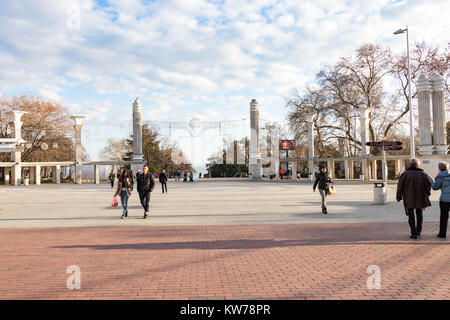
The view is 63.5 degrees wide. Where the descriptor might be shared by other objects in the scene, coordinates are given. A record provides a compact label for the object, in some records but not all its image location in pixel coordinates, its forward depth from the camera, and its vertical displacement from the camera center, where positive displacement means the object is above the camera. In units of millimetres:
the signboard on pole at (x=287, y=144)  46050 +2842
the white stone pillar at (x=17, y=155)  40375 +1909
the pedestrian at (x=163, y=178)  23589 -603
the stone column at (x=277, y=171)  45531 -590
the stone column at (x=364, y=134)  37750 +3315
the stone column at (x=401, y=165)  35406 -90
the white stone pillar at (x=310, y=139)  41709 +3071
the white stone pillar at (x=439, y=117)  30641 +3992
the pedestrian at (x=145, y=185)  12438 -546
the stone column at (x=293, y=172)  43969 -698
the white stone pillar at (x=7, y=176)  46053 -589
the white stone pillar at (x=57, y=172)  44153 -193
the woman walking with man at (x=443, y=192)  8133 -644
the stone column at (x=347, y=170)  40594 -539
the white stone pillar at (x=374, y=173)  39900 -960
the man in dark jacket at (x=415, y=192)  8219 -657
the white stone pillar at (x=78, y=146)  42812 +2935
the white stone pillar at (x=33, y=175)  47397 -471
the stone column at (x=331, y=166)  41138 -56
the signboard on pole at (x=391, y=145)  21141 +1152
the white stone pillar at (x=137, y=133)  41566 +4184
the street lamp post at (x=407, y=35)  21984 +7870
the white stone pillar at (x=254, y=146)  44344 +2561
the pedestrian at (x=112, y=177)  30412 -603
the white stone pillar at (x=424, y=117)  30688 +4002
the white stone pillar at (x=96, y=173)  43859 -408
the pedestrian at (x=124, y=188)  12648 -655
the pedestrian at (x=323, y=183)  12984 -625
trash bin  15534 -1302
